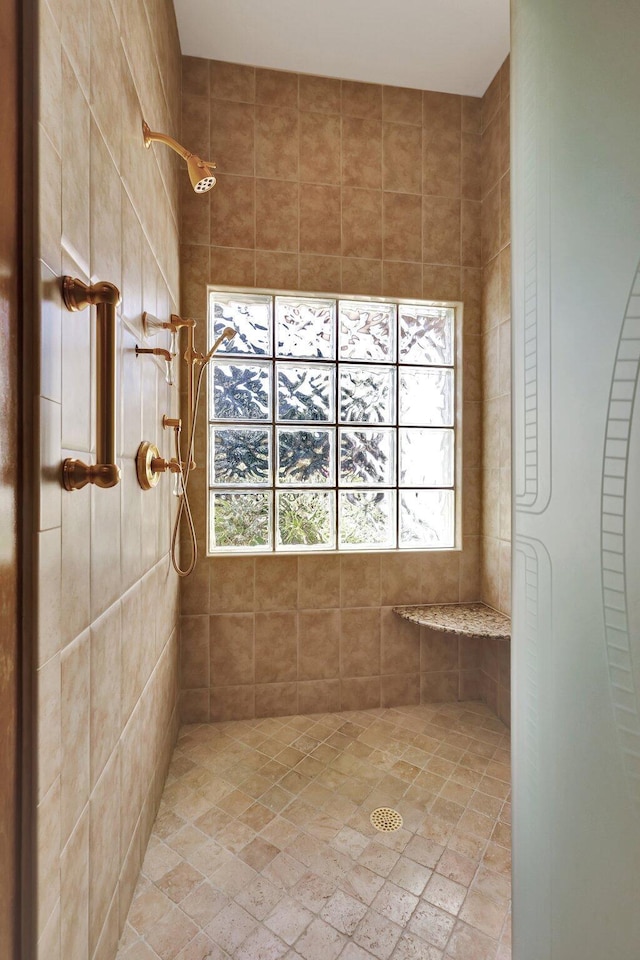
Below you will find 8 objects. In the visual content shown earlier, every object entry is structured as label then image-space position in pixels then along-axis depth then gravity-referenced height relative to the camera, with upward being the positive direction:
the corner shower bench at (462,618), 2.07 -0.69
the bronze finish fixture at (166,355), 1.40 +0.39
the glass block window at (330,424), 2.30 +0.27
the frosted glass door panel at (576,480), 0.46 +0.00
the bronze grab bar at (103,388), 0.82 +0.15
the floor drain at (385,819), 1.57 -1.19
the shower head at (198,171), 1.52 +1.01
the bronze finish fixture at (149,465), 1.38 +0.03
